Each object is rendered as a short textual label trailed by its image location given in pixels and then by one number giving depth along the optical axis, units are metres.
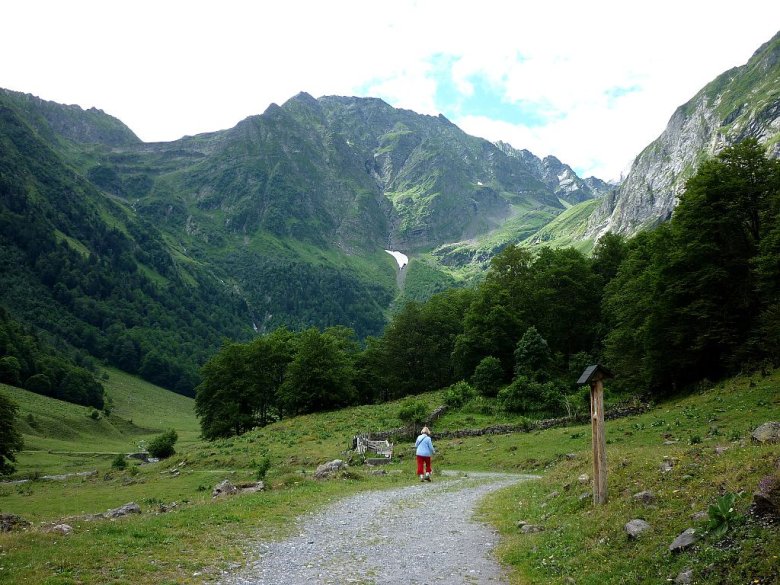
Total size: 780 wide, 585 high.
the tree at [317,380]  76.62
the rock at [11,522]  18.19
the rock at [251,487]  25.80
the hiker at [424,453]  28.45
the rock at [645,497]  12.94
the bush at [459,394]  55.69
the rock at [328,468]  30.96
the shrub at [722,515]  9.42
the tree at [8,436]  59.19
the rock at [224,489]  25.49
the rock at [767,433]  15.80
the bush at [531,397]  48.44
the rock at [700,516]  10.43
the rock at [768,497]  9.14
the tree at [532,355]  56.59
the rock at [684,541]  9.74
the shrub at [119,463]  58.71
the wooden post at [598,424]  14.71
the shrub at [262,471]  32.88
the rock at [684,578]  8.82
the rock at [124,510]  21.40
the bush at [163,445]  68.94
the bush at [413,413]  49.19
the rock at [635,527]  11.27
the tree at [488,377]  59.19
